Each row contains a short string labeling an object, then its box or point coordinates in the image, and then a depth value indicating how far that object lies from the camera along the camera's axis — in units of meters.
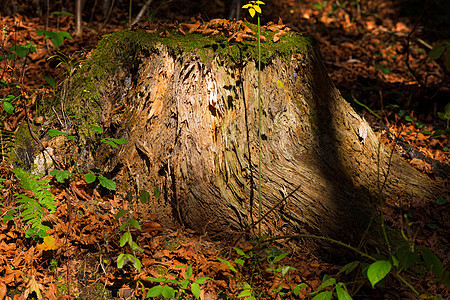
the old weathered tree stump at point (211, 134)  3.17
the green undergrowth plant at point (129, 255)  2.51
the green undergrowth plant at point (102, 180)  2.97
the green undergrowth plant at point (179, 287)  2.40
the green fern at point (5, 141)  3.26
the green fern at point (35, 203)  2.74
